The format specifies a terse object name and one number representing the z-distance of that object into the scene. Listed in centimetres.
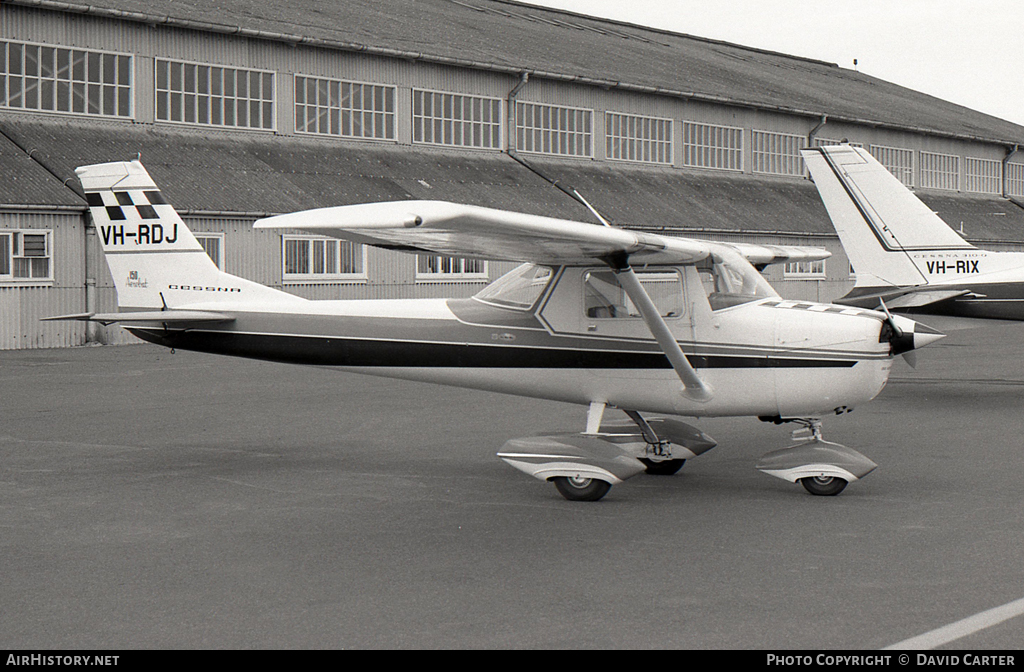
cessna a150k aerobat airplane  830
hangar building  2511
